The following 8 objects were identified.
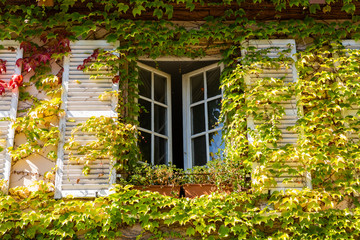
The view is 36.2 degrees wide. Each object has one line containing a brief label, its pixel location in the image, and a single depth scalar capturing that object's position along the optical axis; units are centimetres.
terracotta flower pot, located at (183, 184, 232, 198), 607
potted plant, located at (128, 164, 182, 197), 606
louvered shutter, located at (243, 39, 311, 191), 603
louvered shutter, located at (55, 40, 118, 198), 598
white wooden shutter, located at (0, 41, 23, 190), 605
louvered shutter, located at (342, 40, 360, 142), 623
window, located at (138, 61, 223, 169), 685
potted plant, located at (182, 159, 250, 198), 607
